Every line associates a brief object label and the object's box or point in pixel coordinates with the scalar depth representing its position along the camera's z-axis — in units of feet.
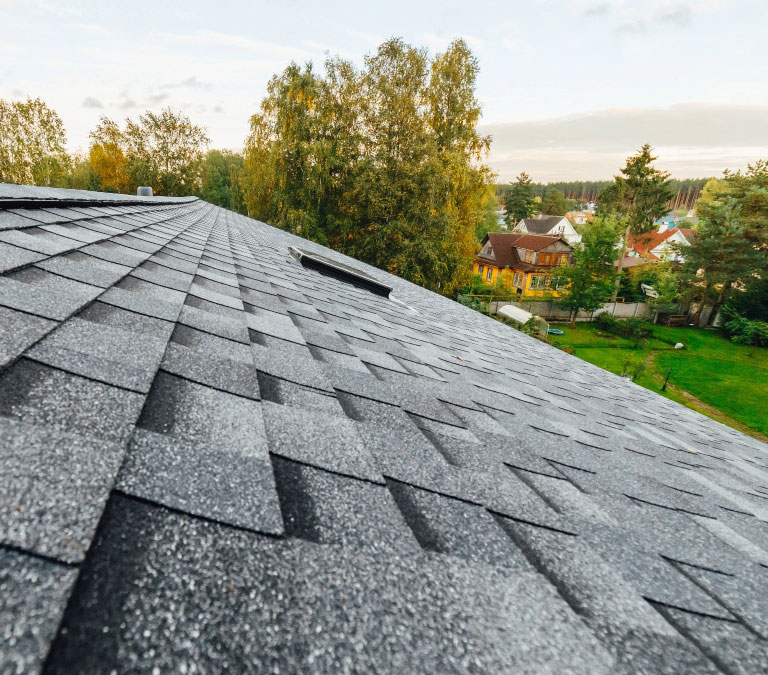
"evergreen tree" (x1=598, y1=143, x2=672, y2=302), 129.80
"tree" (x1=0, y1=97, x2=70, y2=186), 111.96
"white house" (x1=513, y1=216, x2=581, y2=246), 193.26
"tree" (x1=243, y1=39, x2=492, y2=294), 68.85
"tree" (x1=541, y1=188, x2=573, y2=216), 289.33
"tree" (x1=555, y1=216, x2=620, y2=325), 96.94
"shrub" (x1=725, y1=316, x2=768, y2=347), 98.99
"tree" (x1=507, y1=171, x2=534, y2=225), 243.40
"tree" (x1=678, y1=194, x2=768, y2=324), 106.32
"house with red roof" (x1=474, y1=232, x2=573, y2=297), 128.77
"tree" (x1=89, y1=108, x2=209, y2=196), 124.77
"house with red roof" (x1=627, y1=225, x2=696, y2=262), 149.79
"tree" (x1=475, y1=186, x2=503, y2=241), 175.32
